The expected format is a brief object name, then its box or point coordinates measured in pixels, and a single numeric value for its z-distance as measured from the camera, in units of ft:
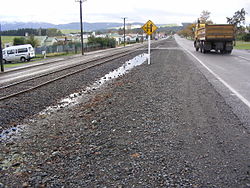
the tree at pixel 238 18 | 201.56
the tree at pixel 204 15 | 295.89
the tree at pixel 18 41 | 199.11
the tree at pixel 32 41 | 209.97
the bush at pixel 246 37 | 208.44
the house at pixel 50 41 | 317.79
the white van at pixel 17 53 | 113.09
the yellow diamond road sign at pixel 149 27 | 60.21
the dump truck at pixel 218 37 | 83.15
